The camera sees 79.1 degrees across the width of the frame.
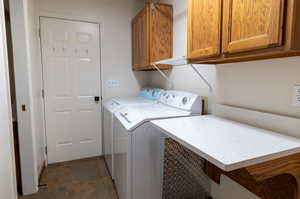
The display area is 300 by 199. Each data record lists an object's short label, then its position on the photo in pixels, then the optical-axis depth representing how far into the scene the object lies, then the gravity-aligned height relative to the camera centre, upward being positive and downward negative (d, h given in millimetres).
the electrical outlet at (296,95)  1055 -91
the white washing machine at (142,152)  1476 -595
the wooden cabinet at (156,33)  2209 +590
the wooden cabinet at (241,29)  804 +280
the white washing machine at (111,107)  2256 -356
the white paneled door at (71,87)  2590 -105
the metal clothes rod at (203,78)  1580 +15
